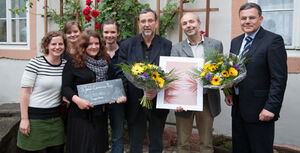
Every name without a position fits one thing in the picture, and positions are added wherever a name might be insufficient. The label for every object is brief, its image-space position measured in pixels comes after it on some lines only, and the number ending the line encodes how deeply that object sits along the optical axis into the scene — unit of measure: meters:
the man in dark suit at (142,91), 3.02
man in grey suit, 2.96
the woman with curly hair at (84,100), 2.71
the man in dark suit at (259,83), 2.49
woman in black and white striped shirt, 2.68
